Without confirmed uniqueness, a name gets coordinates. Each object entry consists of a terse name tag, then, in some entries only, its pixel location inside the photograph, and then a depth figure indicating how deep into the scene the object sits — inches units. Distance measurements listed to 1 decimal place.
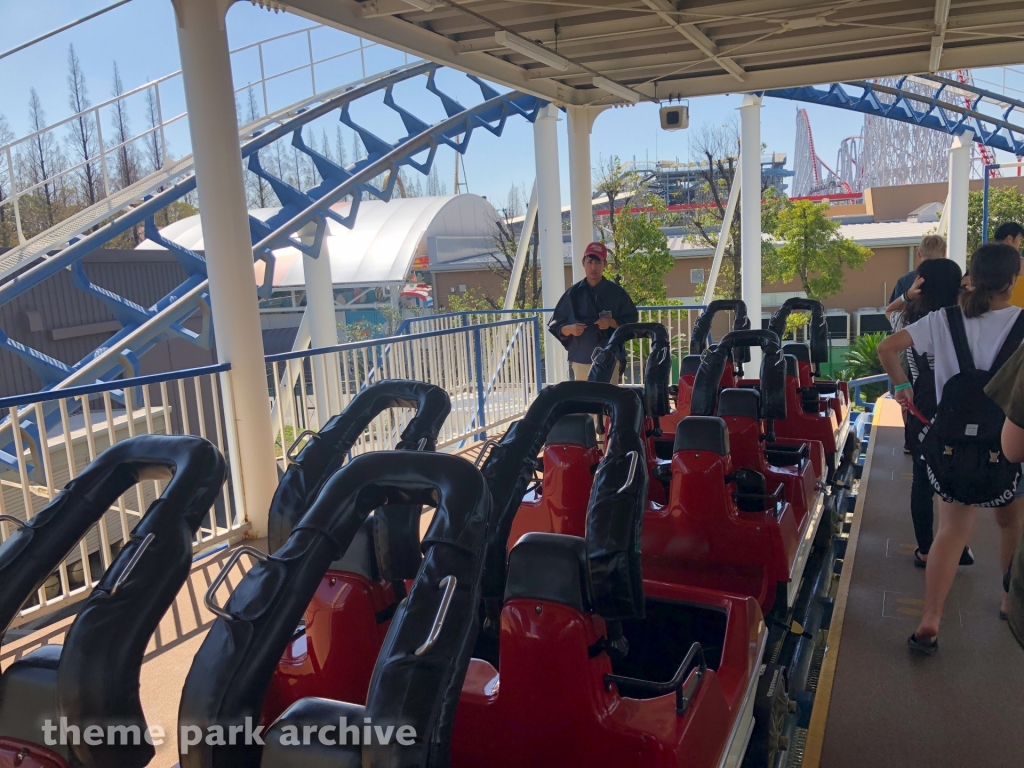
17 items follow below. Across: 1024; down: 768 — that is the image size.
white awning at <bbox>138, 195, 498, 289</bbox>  821.9
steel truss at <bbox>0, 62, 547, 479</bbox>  274.1
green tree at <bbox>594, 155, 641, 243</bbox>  858.3
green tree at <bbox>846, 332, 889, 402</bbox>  504.4
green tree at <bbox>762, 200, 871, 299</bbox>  698.8
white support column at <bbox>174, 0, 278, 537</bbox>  159.2
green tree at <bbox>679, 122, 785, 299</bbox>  812.0
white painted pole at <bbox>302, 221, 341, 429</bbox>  381.1
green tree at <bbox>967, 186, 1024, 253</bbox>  892.0
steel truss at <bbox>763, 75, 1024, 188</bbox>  534.3
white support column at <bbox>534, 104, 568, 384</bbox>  317.4
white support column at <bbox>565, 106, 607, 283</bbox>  303.9
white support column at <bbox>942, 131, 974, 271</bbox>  457.1
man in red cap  206.7
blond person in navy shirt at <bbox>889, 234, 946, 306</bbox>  169.1
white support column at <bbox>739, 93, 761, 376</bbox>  381.1
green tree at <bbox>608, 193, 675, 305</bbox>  638.5
